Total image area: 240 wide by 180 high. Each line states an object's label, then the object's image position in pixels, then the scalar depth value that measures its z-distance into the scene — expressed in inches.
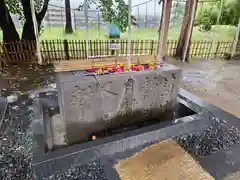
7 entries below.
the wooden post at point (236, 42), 284.9
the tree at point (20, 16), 238.3
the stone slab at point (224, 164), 61.9
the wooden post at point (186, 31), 248.8
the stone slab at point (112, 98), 72.9
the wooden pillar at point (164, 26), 227.1
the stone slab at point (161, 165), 61.3
